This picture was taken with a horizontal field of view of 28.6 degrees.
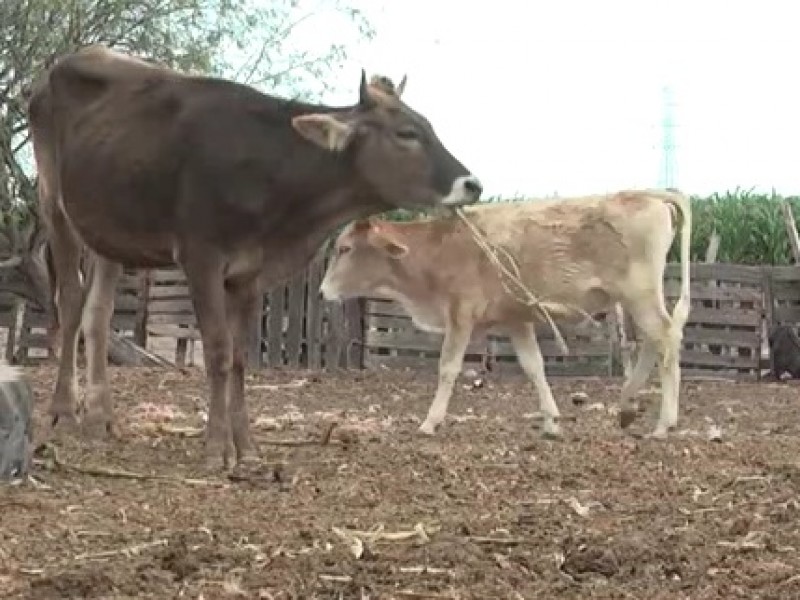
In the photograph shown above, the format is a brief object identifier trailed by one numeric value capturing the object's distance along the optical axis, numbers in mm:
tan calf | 10664
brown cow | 7953
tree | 18391
